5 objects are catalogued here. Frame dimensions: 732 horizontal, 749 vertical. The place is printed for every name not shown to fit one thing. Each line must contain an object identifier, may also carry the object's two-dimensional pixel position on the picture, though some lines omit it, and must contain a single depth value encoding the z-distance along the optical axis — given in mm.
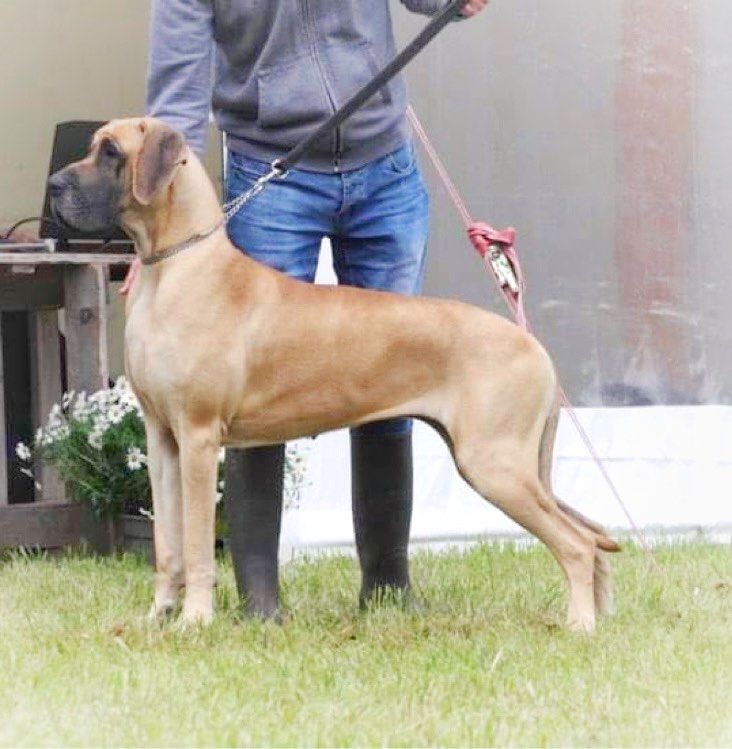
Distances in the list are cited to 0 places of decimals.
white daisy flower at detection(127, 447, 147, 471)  13031
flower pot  13258
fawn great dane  9406
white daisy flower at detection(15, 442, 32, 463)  13914
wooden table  13273
